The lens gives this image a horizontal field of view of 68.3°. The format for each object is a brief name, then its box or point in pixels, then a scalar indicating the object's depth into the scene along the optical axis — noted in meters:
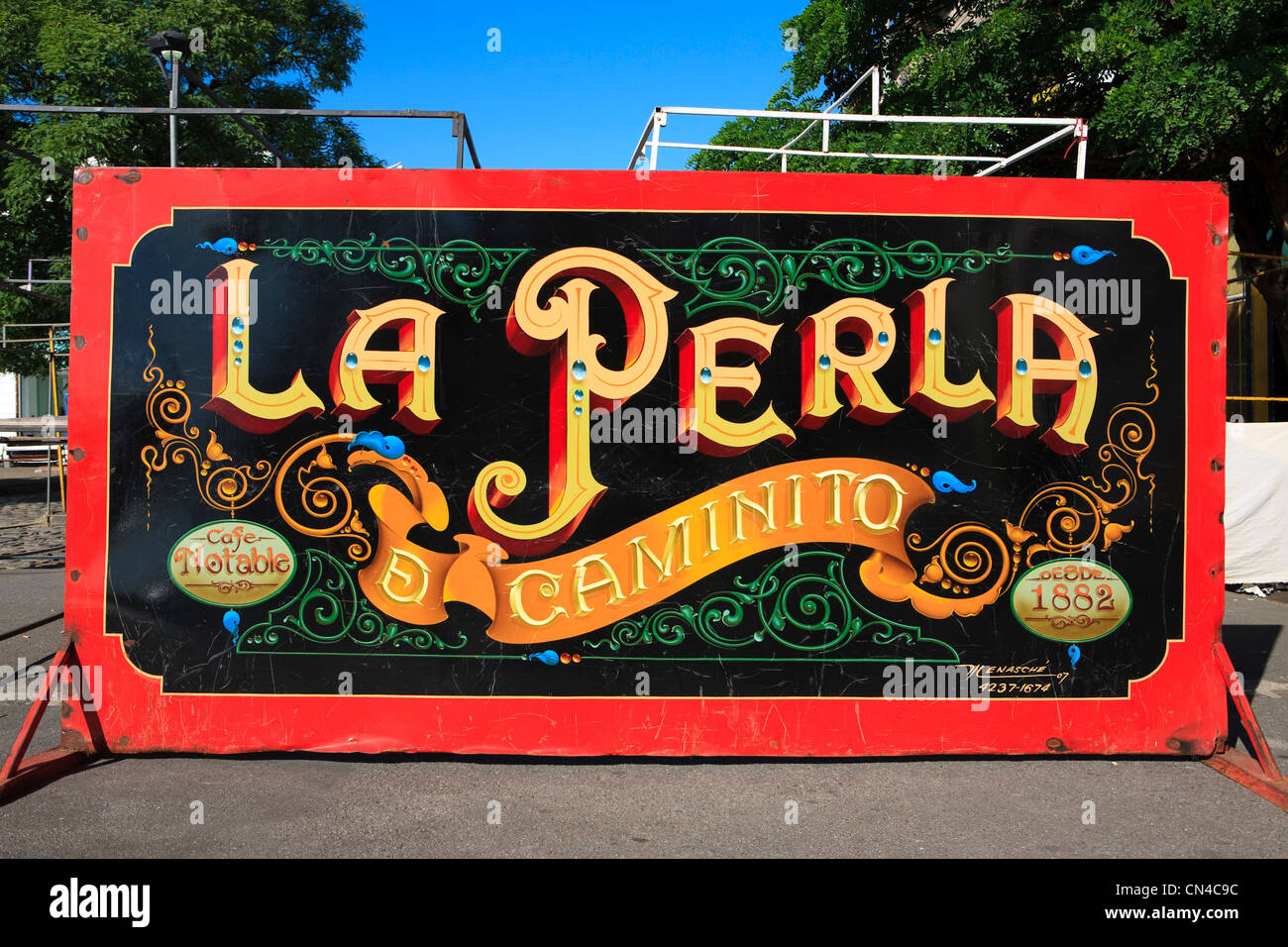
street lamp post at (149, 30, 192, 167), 6.58
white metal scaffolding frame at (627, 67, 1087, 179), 5.84
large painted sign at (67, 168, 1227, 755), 4.87
